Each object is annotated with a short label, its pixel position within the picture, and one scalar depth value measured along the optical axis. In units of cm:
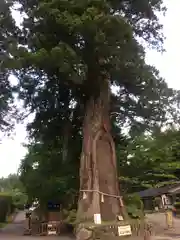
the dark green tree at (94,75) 792
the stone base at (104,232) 743
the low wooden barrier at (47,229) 1060
